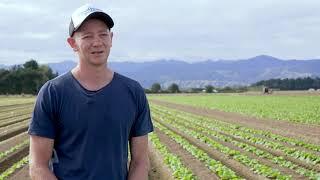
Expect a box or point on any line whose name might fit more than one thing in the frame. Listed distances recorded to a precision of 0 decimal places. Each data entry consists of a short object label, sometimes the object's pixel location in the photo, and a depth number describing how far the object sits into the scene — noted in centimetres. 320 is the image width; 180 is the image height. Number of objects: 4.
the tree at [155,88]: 13100
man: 292
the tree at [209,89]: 13825
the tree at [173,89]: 13355
